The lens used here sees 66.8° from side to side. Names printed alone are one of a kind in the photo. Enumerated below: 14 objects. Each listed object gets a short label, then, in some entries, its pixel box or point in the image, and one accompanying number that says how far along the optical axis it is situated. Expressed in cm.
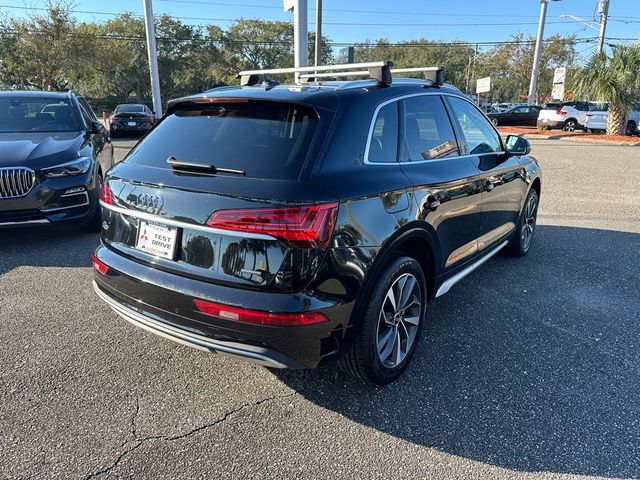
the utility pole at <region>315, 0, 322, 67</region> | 1744
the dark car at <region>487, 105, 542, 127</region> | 2870
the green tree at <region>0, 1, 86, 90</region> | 3388
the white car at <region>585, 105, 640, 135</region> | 2218
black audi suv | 233
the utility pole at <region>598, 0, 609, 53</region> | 3200
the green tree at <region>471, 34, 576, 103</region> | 5238
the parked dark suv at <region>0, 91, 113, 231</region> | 506
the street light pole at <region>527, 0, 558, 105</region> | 2998
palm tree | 1909
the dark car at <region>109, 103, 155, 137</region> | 1789
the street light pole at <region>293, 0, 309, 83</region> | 1045
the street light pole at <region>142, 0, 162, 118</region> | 2052
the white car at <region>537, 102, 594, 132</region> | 2338
